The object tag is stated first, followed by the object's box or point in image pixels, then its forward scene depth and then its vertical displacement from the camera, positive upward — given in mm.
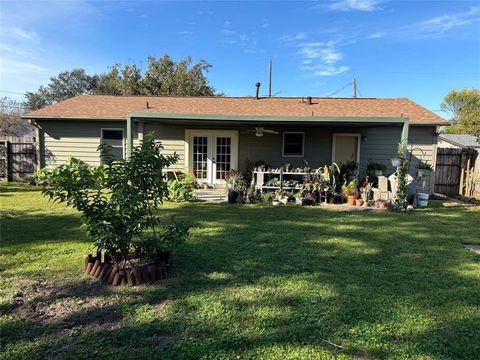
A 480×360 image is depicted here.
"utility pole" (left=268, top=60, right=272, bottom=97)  20578 +5153
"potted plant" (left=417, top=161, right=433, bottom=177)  9349 +1
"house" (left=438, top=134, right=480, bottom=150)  18531 +1624
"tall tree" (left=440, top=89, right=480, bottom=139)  38156 +8261
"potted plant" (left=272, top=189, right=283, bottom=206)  9320 -974
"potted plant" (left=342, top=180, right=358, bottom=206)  9281 -738
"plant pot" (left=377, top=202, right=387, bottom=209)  8761 -1011
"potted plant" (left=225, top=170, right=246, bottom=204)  9523 -744
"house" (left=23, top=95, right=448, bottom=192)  11820 +810
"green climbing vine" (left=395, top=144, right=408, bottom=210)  8422 -425
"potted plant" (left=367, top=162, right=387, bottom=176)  11003 -84
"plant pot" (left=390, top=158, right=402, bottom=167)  8441 +128
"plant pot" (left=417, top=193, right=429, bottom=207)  9273 -888
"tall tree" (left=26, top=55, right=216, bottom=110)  22297 +5433
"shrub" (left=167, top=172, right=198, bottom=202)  9500 -848
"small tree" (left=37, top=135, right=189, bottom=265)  3543 -394
